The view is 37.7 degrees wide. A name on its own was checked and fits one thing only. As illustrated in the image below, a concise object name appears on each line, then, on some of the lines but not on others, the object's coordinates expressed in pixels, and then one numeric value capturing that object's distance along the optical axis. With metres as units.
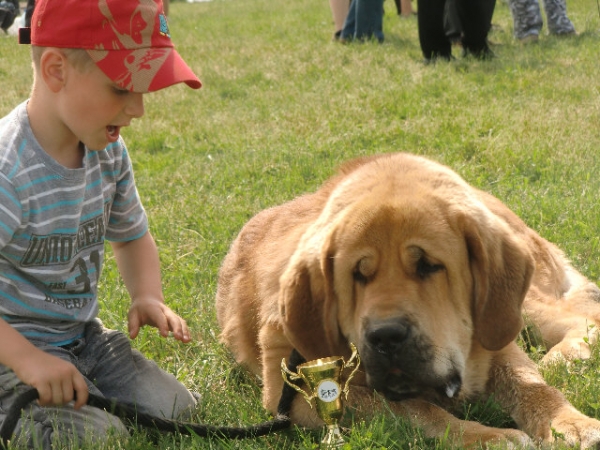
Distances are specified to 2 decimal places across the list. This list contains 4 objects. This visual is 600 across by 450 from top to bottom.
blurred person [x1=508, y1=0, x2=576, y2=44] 12.31
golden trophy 3.27
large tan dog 3.31
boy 3.37
